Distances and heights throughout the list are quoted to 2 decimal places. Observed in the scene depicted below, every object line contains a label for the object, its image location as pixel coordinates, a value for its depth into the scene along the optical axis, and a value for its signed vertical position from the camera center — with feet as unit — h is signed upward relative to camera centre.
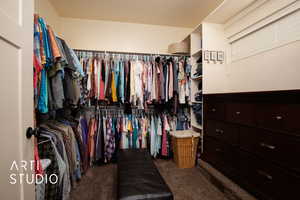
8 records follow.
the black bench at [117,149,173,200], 3.43 -2.29
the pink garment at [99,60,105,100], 6.90 +0.59
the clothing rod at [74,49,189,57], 7.70 +2.57
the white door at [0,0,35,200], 1.98 +0.10
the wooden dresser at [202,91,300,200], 3.15 -1.21
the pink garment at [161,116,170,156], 7.60 -2.30
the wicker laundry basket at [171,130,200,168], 6.84 -2.42
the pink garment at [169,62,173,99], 7.29 +0.87
